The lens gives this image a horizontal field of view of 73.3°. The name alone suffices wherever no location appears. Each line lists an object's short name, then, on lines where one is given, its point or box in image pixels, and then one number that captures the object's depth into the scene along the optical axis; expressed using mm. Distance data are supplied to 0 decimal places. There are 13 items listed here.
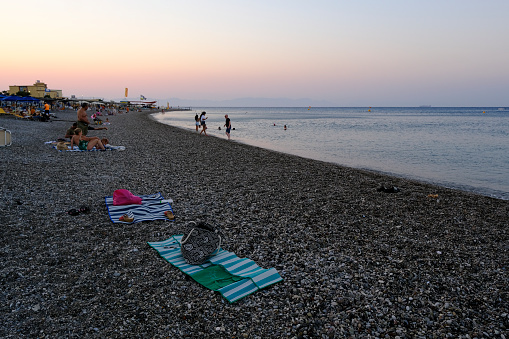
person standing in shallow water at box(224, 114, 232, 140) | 25159
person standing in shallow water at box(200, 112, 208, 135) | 26828
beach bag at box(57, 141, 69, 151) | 14164
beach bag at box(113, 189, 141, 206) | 7078
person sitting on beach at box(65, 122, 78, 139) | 15312
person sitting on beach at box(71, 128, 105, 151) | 14453
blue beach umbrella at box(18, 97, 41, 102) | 33838
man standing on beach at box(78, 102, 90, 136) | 14414
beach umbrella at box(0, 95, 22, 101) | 35156
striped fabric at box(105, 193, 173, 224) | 6500
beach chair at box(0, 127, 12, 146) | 14102
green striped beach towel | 4152
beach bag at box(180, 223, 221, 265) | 4789
